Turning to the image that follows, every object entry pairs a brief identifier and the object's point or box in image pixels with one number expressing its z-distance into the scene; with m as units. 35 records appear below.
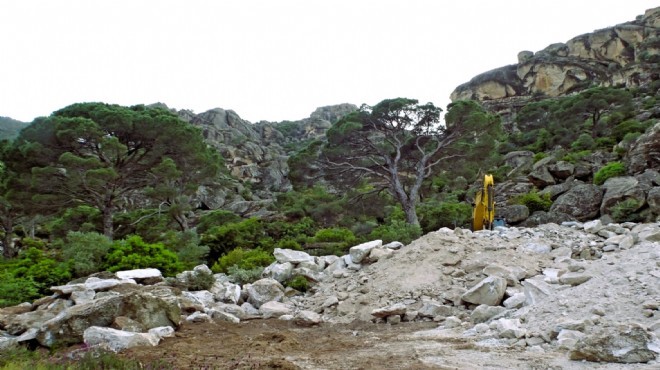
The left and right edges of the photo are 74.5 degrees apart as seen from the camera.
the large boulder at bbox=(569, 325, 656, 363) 3.55
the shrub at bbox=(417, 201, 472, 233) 16.66
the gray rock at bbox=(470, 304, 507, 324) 5.69
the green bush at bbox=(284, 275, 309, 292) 8.98
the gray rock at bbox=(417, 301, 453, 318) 6.56
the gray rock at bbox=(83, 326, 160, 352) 4.54
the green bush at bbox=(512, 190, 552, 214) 17.56
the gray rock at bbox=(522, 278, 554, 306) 5.58
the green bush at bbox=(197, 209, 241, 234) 19.56
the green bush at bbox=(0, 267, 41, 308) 7.64
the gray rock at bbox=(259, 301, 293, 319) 7.44
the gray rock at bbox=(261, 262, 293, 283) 9.45
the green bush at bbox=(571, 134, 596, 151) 27.53
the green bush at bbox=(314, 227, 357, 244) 14.77
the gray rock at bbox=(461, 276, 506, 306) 6.40
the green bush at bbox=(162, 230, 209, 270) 12.83
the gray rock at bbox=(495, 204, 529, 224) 17.19
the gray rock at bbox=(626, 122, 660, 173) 16.05
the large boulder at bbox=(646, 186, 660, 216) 13.30
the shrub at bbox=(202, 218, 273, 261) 15.08
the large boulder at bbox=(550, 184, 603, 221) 15.75
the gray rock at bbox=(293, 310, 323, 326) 6.64
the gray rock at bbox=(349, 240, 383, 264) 9.55
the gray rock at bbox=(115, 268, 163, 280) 8.41
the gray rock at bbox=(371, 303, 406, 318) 6.61
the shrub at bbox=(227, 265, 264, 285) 9.63
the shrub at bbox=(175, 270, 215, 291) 8.61
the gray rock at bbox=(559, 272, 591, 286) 5.90
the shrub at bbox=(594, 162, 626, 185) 16.92
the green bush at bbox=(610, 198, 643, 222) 13.74
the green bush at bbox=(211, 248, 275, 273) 11.01
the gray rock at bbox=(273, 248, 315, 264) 10.01
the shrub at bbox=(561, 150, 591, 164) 22.56
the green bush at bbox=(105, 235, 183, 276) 9.88
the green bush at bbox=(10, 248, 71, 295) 8.79
